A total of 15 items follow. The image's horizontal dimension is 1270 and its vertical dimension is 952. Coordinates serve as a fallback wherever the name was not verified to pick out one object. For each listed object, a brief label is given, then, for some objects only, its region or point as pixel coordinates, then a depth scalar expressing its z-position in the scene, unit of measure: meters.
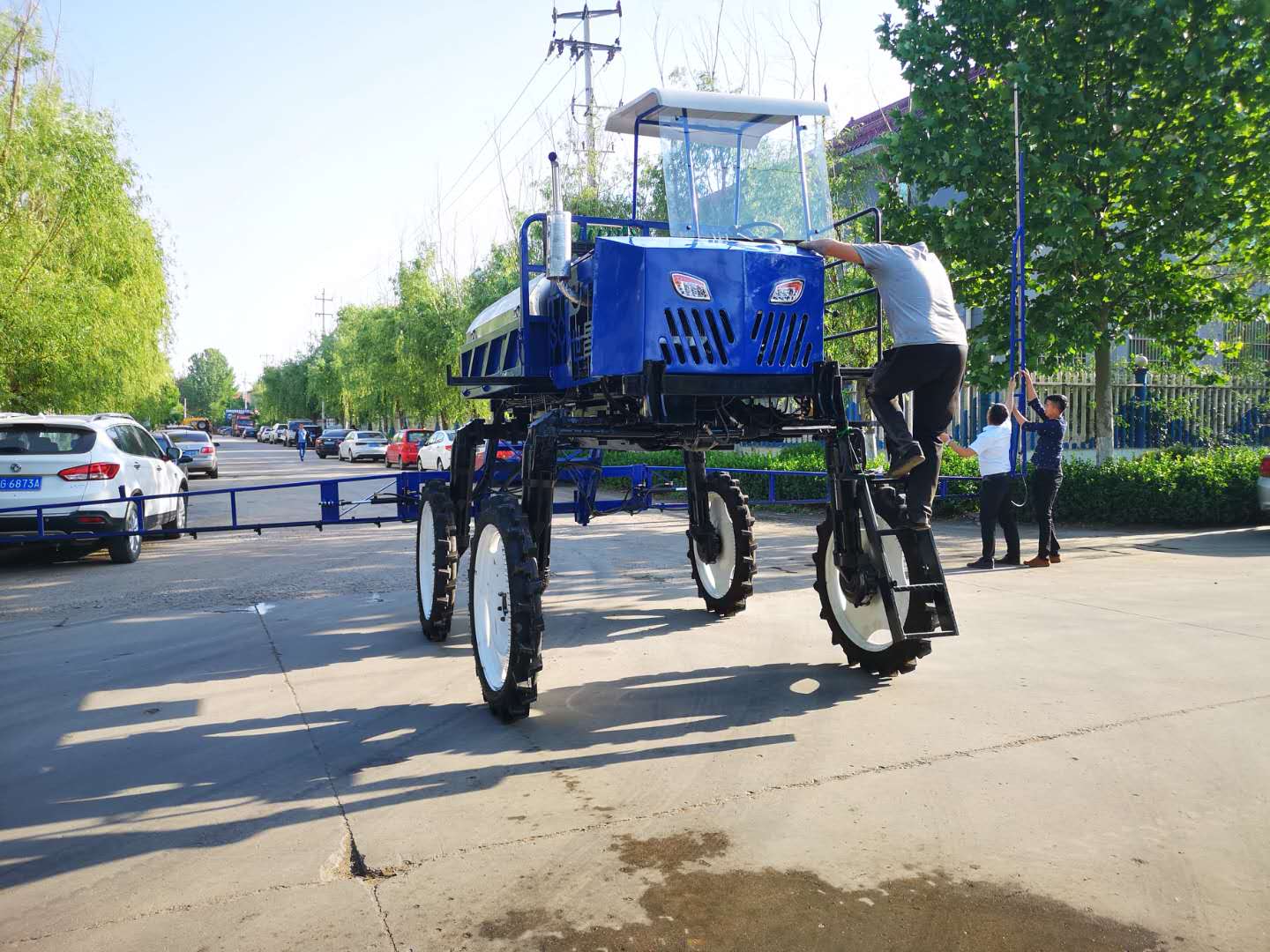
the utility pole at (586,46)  31.38
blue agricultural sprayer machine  5.28
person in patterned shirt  10.71
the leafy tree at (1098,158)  12.96
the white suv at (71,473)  11.35
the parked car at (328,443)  55.09
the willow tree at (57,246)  16.44
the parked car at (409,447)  36.44
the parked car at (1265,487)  12.66
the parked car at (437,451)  29.81
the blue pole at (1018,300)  12.66
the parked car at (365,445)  46.38
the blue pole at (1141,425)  20.91
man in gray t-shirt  5.62
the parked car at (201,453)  34.69
